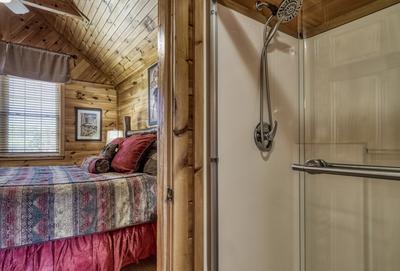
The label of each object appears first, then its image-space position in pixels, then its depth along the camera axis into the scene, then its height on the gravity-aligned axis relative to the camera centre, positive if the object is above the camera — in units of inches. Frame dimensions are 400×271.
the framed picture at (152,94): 125.8 +22.2
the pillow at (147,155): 89.8 -6.8
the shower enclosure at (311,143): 44.3 -1.4
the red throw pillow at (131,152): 87.7 -6.0
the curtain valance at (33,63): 139.2 +44.1
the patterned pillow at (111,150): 98.7 -5.5
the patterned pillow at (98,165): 89.9 -10.7
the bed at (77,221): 58.9 -22.2
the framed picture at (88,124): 161.9 +8.8
